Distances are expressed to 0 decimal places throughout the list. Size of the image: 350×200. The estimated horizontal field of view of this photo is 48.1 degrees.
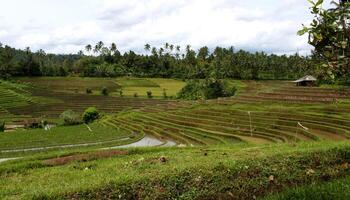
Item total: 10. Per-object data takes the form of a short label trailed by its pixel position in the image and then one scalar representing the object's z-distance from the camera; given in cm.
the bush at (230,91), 8009
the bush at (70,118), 6050
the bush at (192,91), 8538
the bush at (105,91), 9744
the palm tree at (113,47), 15604
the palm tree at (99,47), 16212
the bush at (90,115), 6394
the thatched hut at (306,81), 6235
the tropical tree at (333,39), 643
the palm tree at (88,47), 17112
